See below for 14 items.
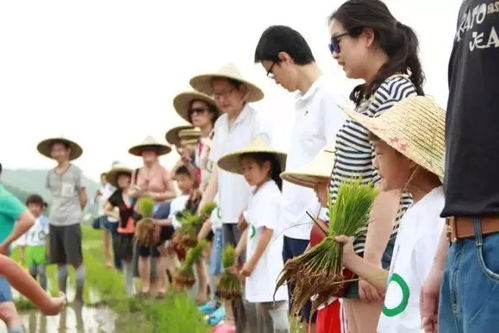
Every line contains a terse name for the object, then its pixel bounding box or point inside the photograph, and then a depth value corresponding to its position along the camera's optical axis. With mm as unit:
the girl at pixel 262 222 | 7721
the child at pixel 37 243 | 15699
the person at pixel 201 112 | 10430
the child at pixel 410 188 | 3799
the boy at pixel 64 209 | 13476
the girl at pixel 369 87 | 4649
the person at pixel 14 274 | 5701
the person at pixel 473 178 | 2950
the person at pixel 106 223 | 16982
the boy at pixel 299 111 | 6022
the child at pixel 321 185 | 5277
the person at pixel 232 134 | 8363
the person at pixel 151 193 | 13772
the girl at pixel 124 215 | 14962
